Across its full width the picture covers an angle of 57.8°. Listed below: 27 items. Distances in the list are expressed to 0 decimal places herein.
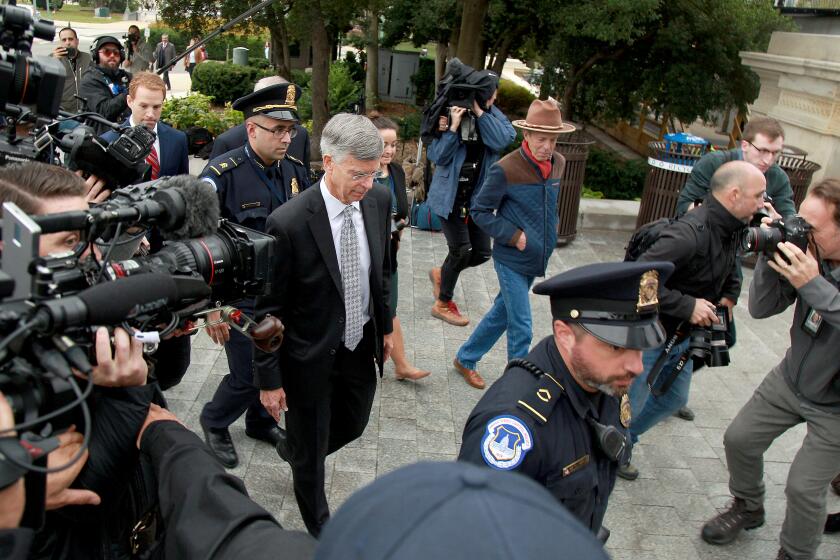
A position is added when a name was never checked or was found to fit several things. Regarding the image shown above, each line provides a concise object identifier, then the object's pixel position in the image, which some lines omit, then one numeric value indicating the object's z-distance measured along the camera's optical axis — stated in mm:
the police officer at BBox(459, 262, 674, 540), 2445
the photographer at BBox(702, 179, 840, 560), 3762
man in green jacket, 5293
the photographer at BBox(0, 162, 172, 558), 2104
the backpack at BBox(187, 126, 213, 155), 10039
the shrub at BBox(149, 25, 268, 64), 27547
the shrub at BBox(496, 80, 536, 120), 19766
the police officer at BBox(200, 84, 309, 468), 4340
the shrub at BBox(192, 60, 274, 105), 19484
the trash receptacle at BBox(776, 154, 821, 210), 8281
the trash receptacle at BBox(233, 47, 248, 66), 25359
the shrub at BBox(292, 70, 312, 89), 20000
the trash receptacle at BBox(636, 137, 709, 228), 8336
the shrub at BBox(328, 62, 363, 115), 16203
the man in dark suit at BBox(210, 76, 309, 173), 5023
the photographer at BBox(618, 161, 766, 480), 4129
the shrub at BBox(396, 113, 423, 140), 15695
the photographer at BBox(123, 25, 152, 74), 14094
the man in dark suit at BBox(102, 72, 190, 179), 5184
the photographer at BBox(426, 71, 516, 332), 6211
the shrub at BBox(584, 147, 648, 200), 13094
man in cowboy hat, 5211
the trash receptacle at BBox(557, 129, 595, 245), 8594
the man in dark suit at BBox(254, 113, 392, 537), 3500
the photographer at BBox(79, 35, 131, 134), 6461
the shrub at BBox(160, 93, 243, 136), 11724
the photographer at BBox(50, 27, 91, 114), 7312
